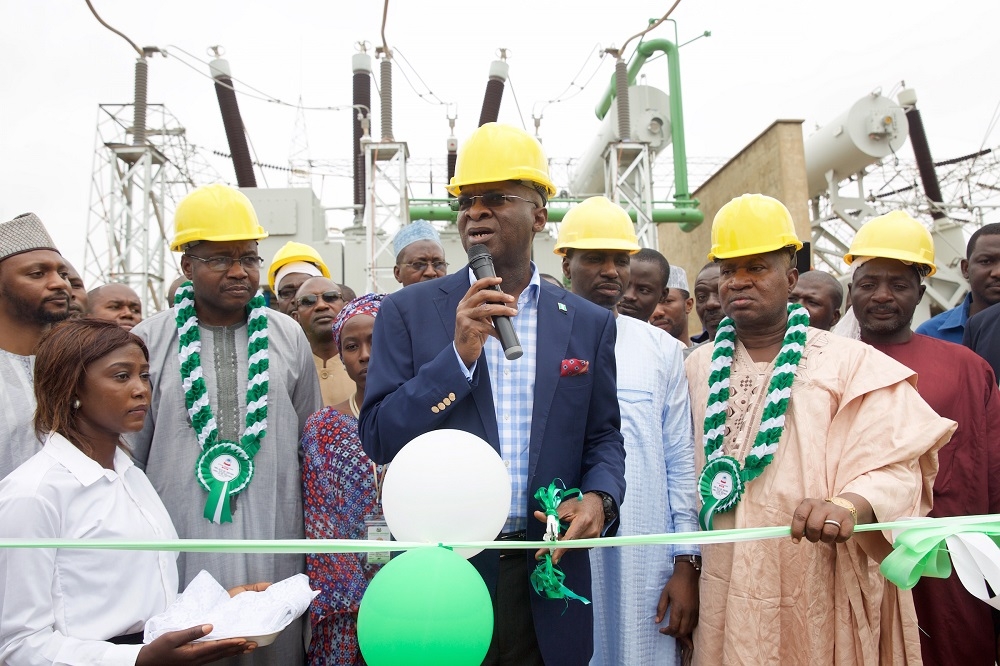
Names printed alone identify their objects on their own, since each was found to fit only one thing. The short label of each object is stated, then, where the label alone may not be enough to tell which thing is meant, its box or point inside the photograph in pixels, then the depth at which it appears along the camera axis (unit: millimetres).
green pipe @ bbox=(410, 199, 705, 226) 14117
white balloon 1838
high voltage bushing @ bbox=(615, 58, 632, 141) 12016
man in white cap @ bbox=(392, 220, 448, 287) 4824
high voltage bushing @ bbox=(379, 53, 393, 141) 12620
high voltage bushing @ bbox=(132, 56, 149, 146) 13133
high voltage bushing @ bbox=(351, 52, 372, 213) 16234
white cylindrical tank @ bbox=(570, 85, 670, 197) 14344
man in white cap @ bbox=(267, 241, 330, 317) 5910
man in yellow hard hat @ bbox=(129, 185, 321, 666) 2924
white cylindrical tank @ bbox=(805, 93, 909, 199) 12805
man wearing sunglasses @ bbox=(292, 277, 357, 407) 4758
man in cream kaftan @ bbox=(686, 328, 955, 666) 2539
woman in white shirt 2047
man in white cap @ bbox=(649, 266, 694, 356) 5352
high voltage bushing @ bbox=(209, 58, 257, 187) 15133
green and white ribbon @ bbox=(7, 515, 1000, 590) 1961
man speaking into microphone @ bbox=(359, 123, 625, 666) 2080
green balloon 1648
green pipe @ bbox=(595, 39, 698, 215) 13805
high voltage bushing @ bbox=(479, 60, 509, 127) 15047
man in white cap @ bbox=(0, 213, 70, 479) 2930
